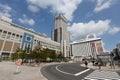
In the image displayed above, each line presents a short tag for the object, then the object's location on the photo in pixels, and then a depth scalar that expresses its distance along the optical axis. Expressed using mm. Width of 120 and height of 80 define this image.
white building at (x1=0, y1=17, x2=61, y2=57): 36963
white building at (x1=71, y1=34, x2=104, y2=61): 78203
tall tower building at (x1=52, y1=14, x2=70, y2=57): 89395
